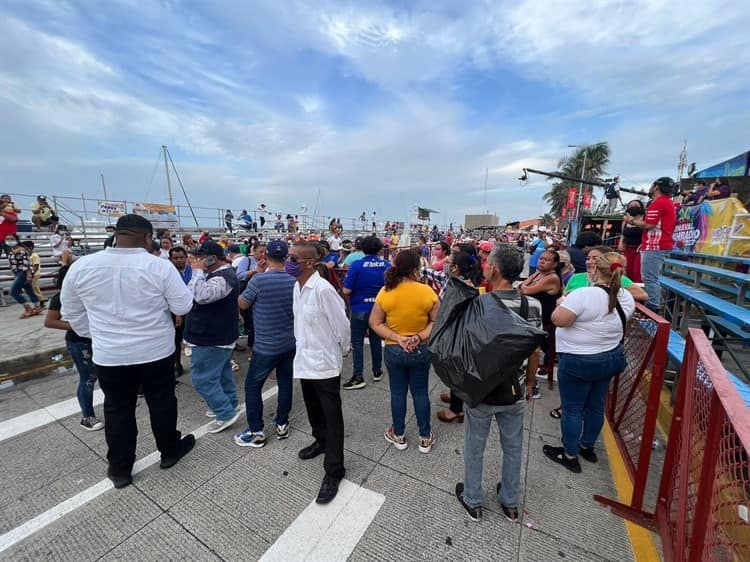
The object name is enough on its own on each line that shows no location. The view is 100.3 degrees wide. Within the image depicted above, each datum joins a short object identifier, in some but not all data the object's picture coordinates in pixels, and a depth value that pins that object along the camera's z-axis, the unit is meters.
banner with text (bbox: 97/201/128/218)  13.43
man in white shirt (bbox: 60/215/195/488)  2.25
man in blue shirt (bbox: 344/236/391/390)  4.06
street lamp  19.02
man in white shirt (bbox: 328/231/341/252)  11.49
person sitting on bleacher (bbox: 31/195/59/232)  10.45
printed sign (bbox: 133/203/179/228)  14.05
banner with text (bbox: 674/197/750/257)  5.23
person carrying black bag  1.98
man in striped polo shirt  2.85
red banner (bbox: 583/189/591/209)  28.22
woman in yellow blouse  2.54
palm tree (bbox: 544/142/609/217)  34.22
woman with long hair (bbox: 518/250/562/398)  3.68
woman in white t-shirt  2.37
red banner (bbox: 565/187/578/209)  26.80
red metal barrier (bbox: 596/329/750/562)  1.21
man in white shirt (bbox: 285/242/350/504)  2.43
